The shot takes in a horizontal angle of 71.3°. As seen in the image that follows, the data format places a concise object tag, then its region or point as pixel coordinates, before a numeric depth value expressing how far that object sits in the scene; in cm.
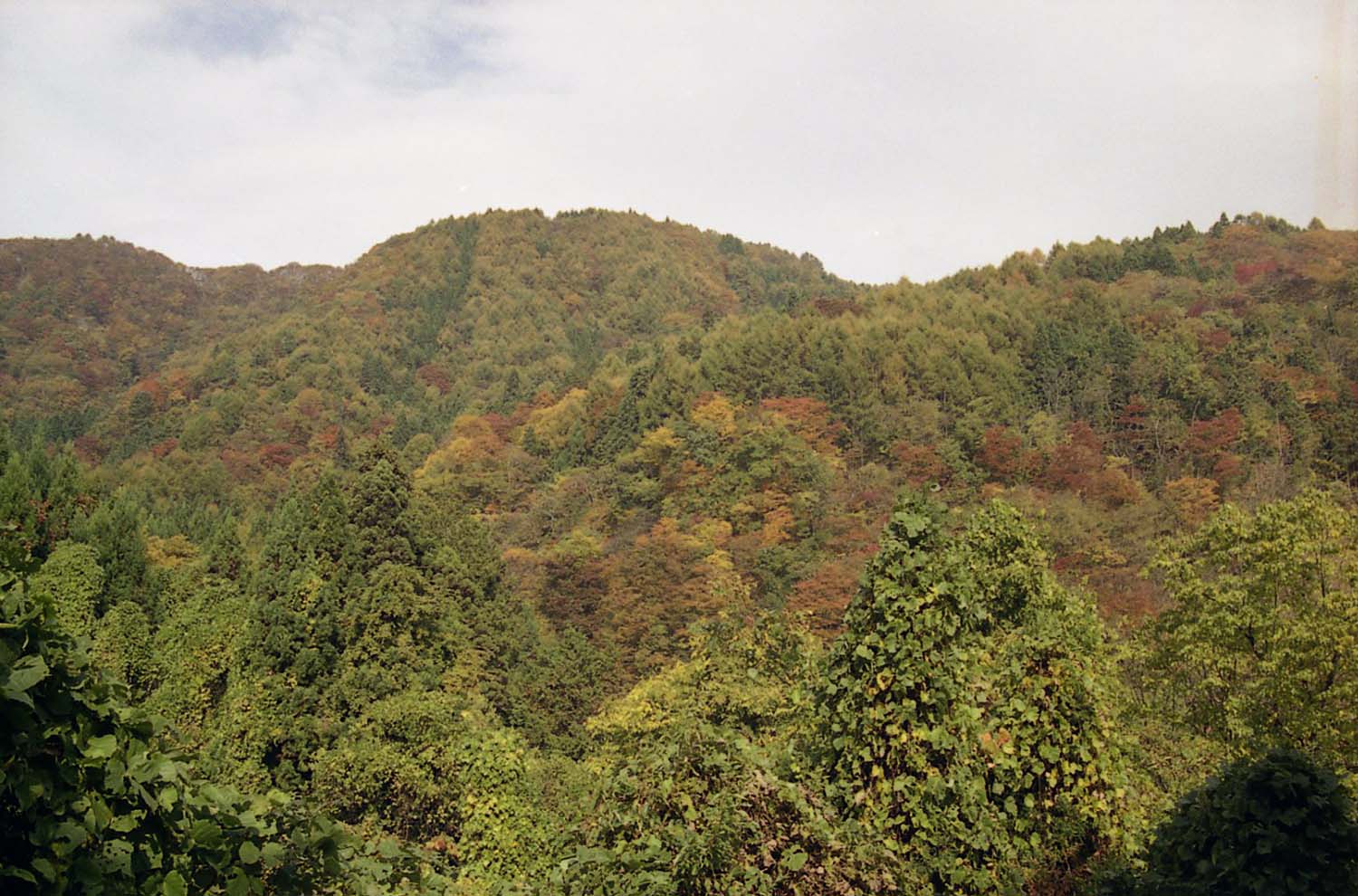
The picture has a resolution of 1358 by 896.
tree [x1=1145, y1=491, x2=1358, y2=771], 1397
